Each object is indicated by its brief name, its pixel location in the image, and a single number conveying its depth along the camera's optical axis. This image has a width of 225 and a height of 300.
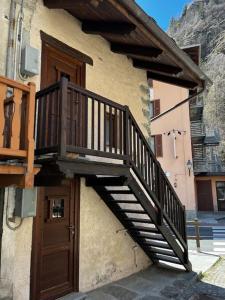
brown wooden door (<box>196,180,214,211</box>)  23.92
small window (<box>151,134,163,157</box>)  19.85
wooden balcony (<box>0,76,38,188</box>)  2.98
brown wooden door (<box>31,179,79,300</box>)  4.30
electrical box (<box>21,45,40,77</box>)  4.19
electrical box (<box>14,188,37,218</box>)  3.85
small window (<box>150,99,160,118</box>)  19.93
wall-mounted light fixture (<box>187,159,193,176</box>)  18.98
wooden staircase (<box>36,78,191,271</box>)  3.53
